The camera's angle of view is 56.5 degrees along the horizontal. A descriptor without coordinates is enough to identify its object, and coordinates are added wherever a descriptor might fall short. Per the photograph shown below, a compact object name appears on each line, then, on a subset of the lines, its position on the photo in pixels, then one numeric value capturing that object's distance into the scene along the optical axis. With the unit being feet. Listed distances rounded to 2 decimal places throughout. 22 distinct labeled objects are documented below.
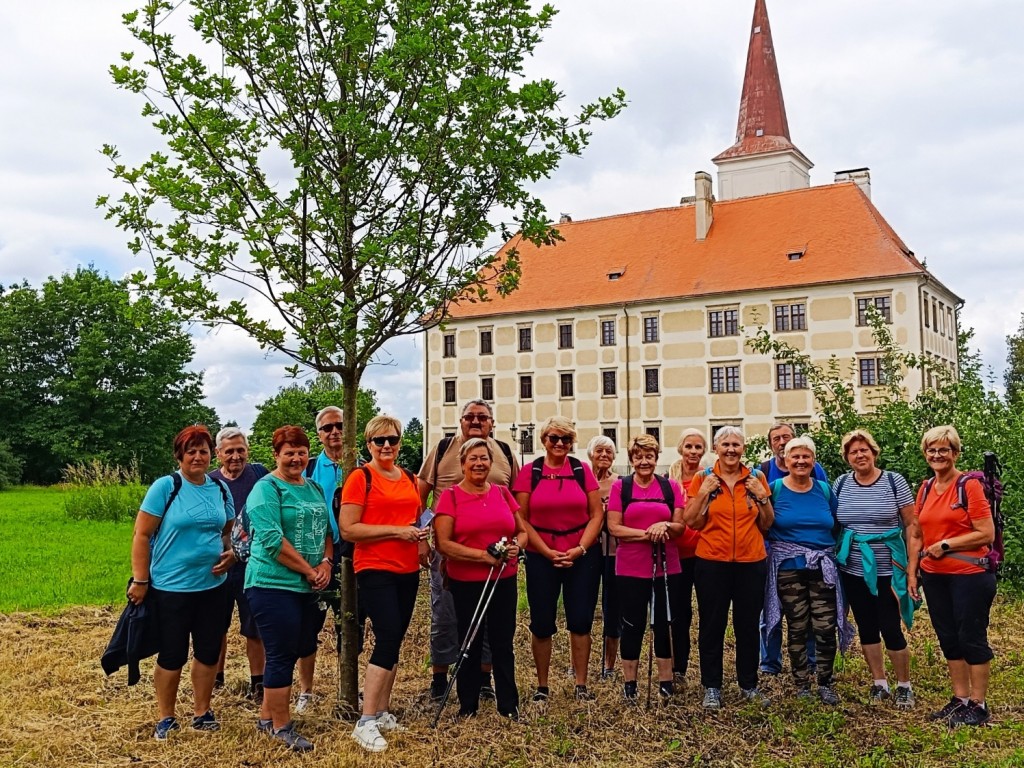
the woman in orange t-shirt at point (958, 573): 18.44
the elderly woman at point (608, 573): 22.47
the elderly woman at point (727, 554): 19.38
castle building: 121.49
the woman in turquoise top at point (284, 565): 16.57
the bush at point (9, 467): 123.03
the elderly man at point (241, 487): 19.74
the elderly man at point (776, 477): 22.04
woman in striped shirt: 20.03
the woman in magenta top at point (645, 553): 19.98
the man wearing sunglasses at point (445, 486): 19.84
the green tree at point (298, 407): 167.53
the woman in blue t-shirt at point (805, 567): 19.97
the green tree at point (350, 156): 17.97
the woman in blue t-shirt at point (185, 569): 17.07
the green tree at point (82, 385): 142.61
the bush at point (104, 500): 66.03
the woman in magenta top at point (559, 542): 19.58
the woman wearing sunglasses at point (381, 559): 17.07
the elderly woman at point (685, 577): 20.71
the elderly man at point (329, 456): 20.74
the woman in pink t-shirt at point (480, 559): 18.26
